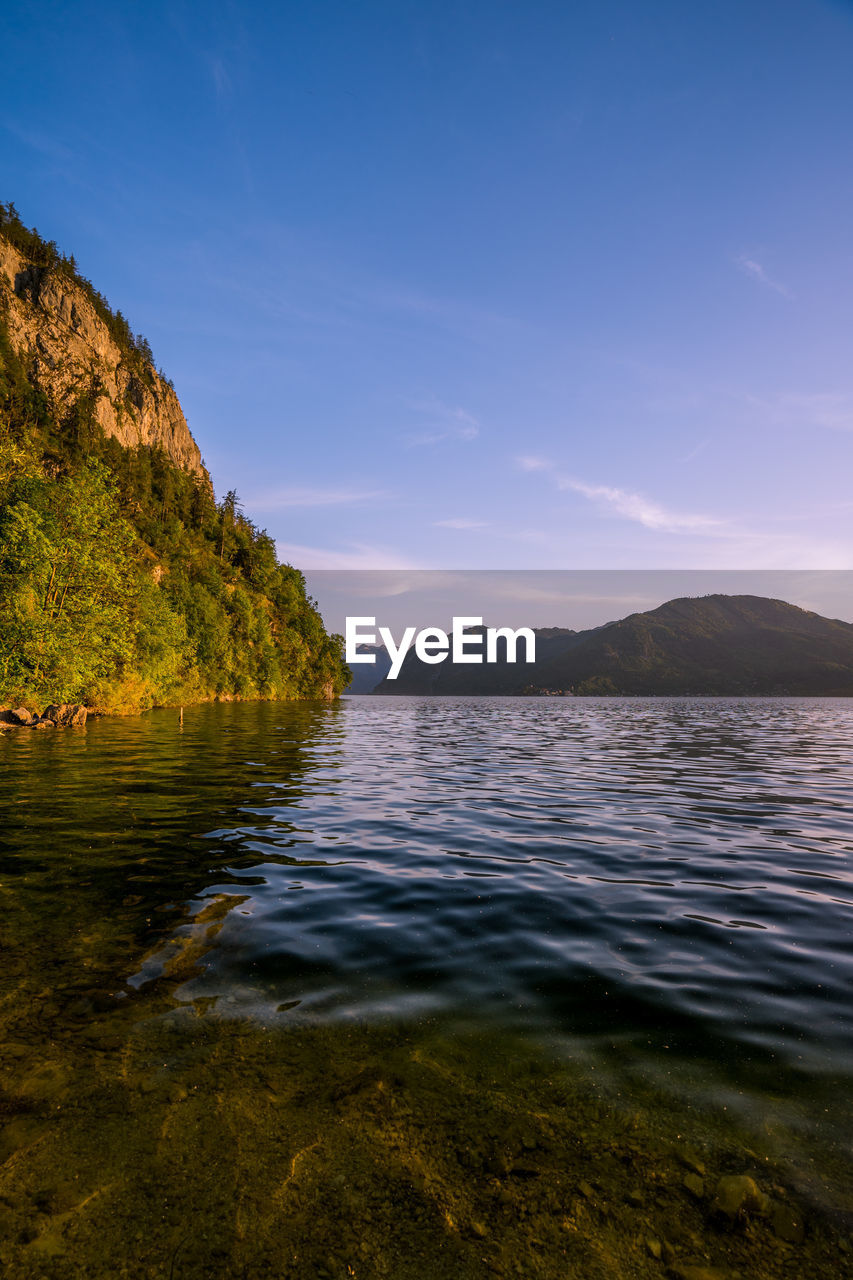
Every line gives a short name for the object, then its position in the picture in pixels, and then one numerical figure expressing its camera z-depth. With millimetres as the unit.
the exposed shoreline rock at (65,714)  36125
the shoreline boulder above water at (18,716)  33844
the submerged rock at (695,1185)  3533
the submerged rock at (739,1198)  3416
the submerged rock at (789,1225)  3240
